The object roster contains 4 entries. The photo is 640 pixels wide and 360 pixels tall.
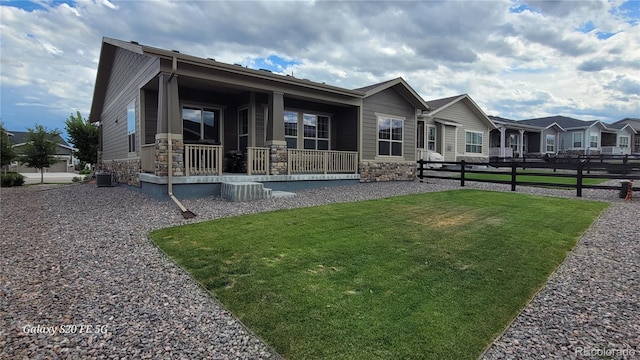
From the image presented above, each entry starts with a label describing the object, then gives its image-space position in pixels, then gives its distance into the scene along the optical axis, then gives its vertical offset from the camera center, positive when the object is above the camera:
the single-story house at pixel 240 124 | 9.04 +1.73
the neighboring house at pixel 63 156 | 36.72 +1.64
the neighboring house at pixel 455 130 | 20.62 +2.73
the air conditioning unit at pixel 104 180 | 13.97 -0.41
